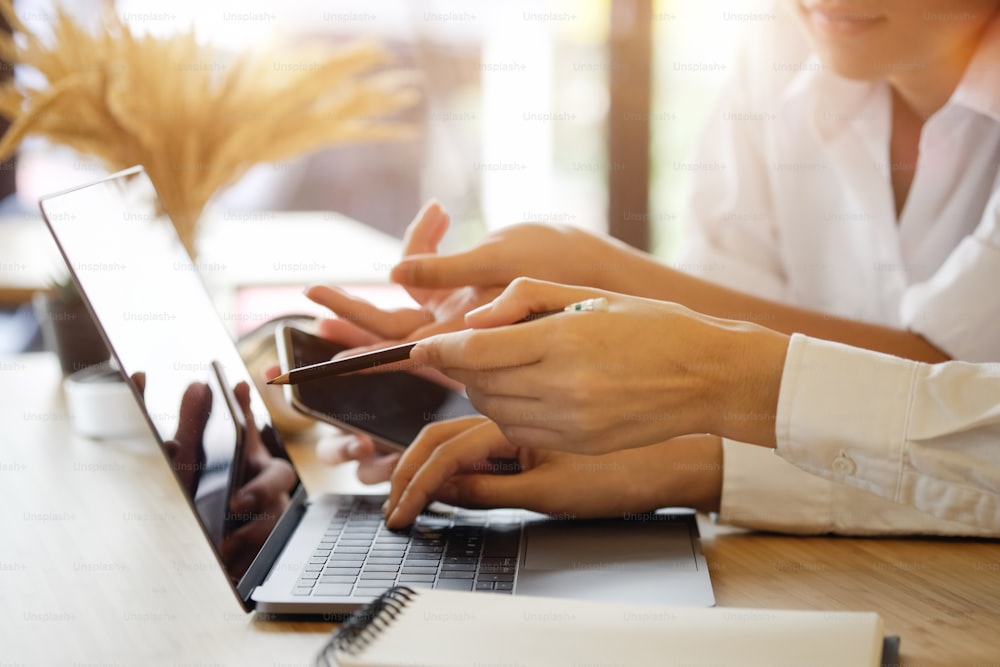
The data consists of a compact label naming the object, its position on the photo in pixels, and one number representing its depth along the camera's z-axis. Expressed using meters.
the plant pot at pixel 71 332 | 1.28
